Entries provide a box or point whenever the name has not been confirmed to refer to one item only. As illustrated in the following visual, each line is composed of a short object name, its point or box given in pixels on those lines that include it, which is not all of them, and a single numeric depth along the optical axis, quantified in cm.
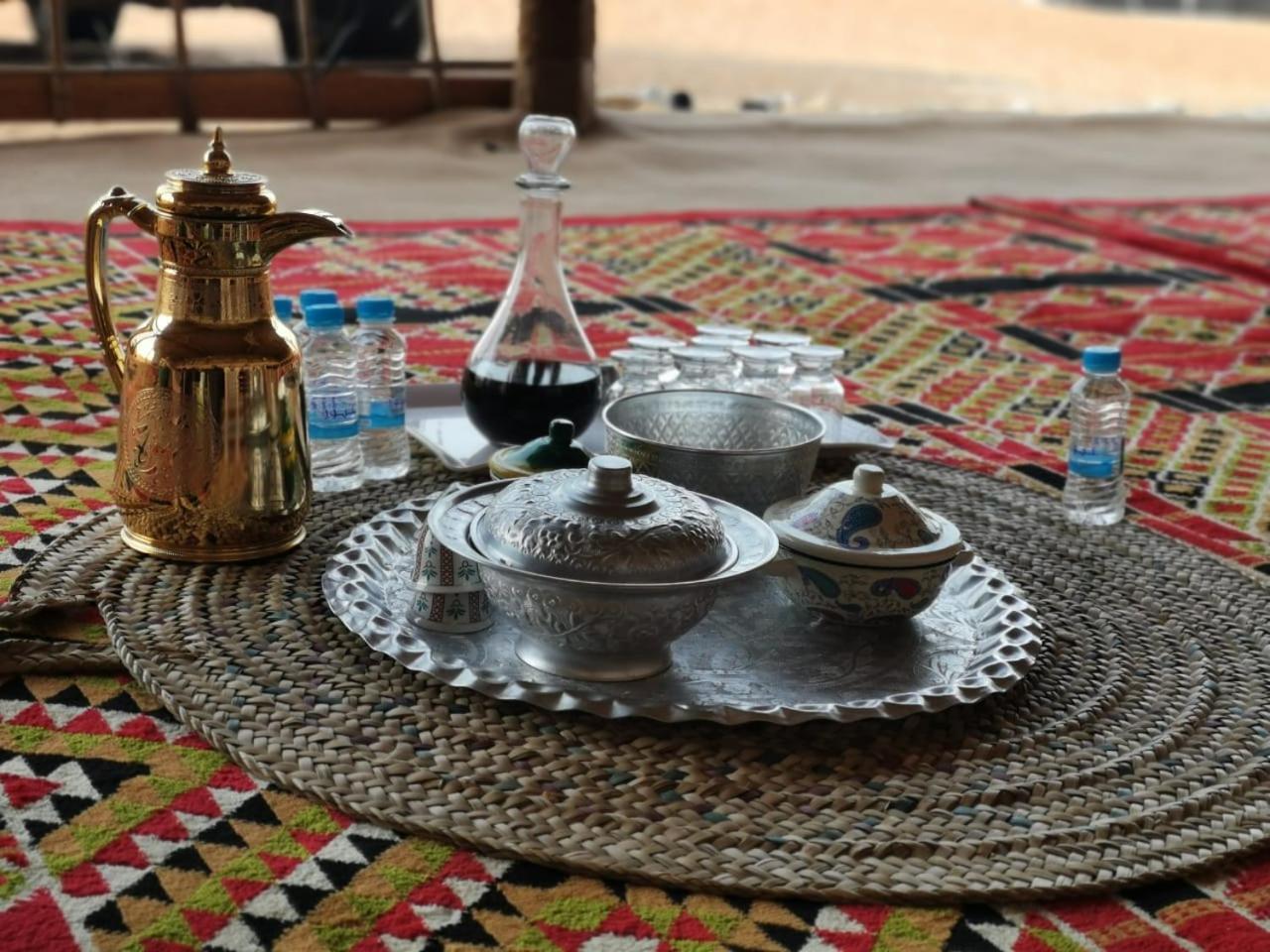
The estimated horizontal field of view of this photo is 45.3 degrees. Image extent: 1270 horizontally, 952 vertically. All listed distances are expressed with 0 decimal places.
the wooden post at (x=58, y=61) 359
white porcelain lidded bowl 94
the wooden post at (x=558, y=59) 375
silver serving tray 86
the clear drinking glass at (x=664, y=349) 135
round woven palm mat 77
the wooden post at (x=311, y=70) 387
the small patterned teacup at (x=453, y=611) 94
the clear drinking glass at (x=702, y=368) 132
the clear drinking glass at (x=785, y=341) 138
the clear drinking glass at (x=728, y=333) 140
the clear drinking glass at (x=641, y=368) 135
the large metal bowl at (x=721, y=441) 107
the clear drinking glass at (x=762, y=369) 134
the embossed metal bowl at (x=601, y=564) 84
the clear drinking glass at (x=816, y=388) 141
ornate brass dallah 104
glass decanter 130
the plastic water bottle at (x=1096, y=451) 136
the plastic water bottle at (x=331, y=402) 126
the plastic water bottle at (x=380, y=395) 132
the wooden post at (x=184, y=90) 372
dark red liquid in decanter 130
